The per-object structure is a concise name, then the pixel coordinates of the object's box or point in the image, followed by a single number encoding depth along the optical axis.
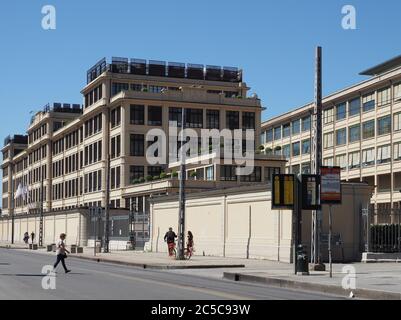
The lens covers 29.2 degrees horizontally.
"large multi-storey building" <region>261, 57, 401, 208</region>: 85.19
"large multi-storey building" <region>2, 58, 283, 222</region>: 80.25
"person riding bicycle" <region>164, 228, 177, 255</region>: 44.68
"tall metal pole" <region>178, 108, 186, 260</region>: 39.66
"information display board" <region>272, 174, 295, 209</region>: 28.61
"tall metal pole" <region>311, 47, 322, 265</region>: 29.34
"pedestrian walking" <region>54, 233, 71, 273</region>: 29.57
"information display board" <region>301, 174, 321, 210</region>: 28.27
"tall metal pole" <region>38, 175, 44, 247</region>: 77.55
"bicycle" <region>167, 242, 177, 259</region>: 44.56
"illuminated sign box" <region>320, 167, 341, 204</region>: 27.73
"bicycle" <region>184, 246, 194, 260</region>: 43.11
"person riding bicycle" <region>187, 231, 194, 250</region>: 43.22
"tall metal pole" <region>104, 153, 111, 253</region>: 55.19
